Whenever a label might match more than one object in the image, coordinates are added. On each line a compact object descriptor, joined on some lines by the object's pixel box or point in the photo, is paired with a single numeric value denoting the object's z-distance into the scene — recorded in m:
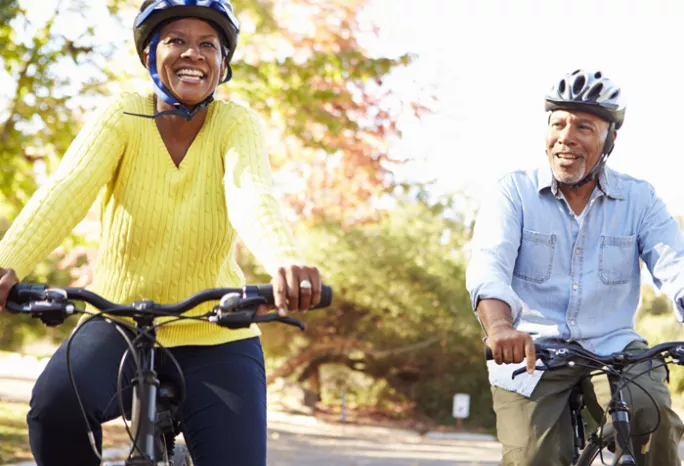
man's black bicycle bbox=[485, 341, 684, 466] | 3.50
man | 3.73
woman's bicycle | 2.65
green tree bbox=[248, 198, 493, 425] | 16.11
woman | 3.04
